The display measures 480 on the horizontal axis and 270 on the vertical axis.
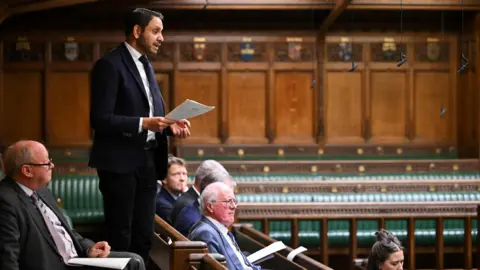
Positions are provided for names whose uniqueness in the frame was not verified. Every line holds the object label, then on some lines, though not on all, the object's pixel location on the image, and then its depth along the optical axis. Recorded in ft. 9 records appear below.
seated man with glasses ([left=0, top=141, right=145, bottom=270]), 28.71
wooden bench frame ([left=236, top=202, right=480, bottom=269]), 60.08
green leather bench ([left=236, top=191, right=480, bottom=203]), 64.85
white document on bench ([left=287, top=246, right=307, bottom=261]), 41.91
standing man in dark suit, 30.40
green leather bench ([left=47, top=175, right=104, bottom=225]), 65.62
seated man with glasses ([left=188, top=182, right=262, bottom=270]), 36.04
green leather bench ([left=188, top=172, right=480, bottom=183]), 75.10
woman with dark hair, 37.06
